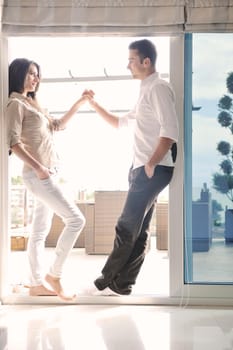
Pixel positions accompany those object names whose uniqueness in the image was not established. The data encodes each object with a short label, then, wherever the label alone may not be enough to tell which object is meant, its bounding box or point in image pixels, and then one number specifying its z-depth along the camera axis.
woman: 3.27
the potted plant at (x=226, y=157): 3.29
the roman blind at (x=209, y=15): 3.20
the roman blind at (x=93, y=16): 3.21
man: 3.22
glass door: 3.29
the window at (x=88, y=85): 3.61
